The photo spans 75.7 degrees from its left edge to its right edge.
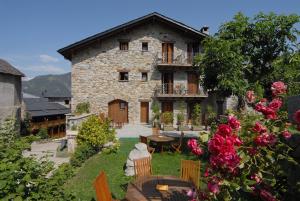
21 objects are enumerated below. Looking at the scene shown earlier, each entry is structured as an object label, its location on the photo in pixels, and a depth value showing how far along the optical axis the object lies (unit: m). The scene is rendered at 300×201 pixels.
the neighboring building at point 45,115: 19.64
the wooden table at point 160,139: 8.71
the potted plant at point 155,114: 15.85
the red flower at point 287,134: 1.99
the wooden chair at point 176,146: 8.87
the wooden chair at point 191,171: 4.47
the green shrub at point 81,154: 7.27
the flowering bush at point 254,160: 1.89
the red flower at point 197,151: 2.18
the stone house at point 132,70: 16.59
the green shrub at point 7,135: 4.74
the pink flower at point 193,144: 2.20
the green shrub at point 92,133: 8.52
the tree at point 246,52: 8.78
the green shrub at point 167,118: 15.83
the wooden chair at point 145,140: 8.41
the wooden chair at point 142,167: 5.03
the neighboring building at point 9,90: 14.78
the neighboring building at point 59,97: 29.60
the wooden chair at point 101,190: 3.37
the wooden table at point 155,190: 3.46
